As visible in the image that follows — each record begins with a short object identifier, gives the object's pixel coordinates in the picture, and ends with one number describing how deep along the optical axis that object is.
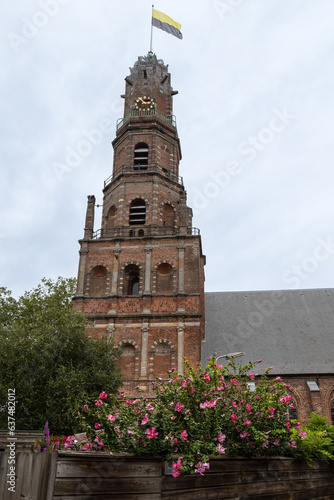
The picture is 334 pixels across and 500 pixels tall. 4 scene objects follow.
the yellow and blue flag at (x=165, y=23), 39.33
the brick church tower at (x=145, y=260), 28.06
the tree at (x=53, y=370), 20.19
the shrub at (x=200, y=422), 7.26
